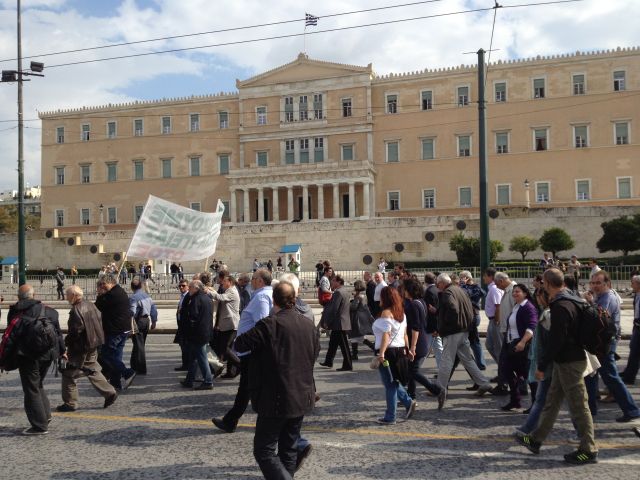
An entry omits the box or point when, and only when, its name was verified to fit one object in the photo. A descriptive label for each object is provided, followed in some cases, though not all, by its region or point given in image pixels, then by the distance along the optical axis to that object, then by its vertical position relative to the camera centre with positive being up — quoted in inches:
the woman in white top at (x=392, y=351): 272.1 -39.4
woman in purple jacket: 296.0 -38.2
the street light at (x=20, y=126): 805.9 +176.5
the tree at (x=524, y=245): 1334.9 +20.4
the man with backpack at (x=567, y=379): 219.6 -43.6
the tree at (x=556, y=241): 1328.7 +26.7
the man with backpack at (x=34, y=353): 263.4 -36.1
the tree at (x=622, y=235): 1165.1 +31.4
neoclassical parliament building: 1731.1 +337.7
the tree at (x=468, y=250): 1145.1 +10.1
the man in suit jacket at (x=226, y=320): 365.7 -33.7
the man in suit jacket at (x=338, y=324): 407.2 -41.8
